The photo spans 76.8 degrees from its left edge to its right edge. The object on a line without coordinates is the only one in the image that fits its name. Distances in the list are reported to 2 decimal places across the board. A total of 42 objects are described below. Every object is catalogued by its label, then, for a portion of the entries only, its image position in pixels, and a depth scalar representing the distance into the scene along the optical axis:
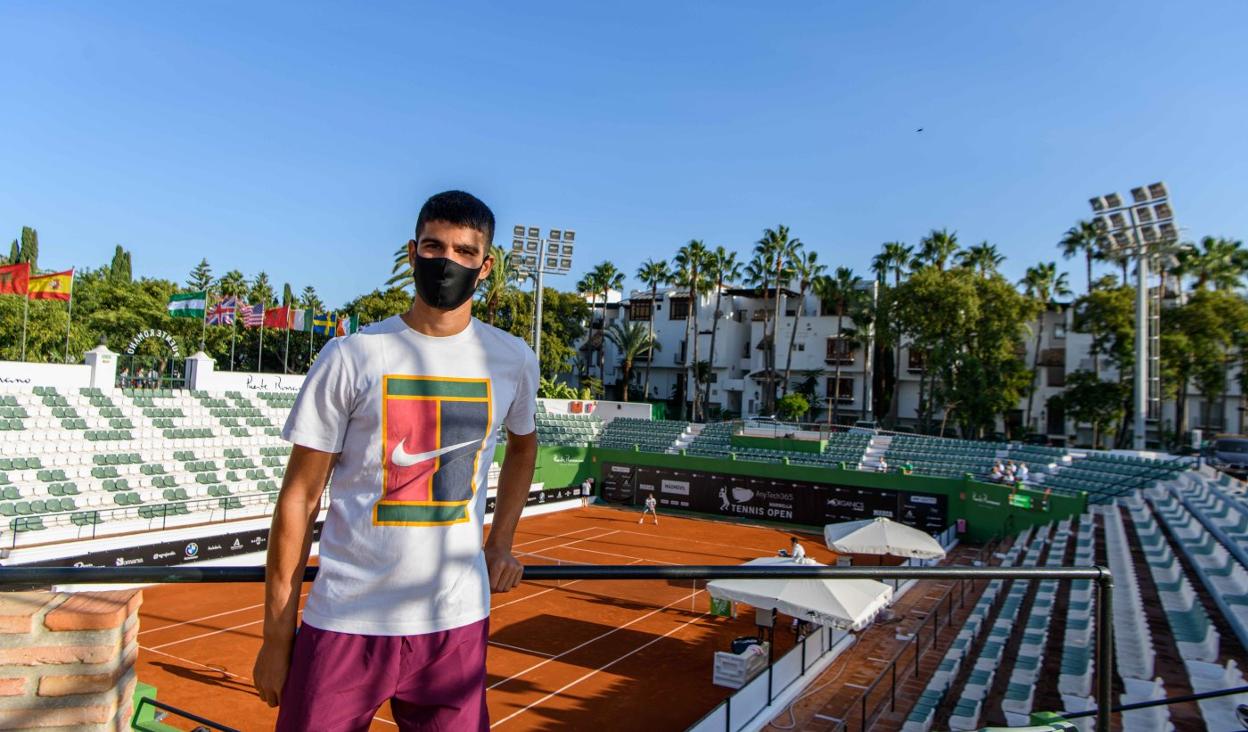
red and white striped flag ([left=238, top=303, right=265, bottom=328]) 38.50
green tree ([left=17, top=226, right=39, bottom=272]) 81.50
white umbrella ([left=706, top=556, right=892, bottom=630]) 13.82
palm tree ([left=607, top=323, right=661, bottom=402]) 69.56
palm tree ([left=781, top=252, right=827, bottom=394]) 61.69
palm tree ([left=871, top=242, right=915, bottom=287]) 58.56
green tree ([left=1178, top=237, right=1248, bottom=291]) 48.22
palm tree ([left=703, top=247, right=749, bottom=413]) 63.97
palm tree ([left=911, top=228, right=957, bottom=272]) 56.75
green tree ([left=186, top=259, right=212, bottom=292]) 81.50
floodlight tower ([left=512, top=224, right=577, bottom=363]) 41.56
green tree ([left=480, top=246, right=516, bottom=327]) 53.19
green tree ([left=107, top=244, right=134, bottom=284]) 89.50
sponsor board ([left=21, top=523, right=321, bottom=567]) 19.94
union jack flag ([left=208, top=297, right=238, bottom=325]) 35.88
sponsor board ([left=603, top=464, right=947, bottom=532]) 31.38
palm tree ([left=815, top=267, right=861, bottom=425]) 59.47
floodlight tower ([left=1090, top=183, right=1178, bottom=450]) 36.72
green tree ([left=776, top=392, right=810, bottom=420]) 50.59
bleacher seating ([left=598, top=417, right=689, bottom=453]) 41.69
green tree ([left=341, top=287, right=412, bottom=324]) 58.47
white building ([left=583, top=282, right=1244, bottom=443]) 54.22
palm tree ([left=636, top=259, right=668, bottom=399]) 67.38
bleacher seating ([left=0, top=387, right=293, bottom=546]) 21.56
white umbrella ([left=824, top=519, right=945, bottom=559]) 19.83
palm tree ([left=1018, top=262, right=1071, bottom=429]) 56.48
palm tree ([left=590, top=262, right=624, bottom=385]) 75.38
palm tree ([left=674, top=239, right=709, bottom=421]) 63.91
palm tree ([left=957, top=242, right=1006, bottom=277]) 57.69
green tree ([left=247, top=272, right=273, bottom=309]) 85.06
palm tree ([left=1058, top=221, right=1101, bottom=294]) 59.03
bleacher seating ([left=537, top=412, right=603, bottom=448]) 39.88
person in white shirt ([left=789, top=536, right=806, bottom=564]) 17.79
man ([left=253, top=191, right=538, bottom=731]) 2.20
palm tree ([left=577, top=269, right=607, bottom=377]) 75.75
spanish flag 29.92
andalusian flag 35.53
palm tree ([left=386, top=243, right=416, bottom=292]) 50.00
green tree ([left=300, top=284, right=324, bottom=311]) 85.06
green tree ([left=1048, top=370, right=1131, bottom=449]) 45.78
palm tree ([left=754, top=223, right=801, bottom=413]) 61.53
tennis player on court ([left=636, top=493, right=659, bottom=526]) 34.61
